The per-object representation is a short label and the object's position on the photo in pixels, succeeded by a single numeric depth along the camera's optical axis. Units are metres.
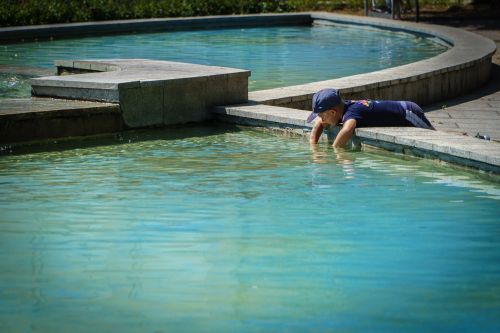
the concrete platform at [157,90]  12.85
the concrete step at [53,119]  11.77
